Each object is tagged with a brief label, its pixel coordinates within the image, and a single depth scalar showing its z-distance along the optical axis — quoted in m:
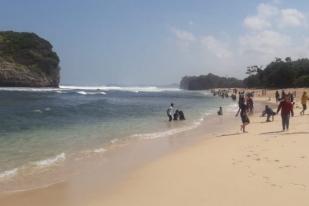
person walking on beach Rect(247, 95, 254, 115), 33.52
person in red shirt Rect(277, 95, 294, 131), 19.06
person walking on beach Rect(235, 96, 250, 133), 20.23
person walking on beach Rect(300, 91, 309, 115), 30.11
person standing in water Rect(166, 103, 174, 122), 29.48
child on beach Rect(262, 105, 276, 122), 26.32
